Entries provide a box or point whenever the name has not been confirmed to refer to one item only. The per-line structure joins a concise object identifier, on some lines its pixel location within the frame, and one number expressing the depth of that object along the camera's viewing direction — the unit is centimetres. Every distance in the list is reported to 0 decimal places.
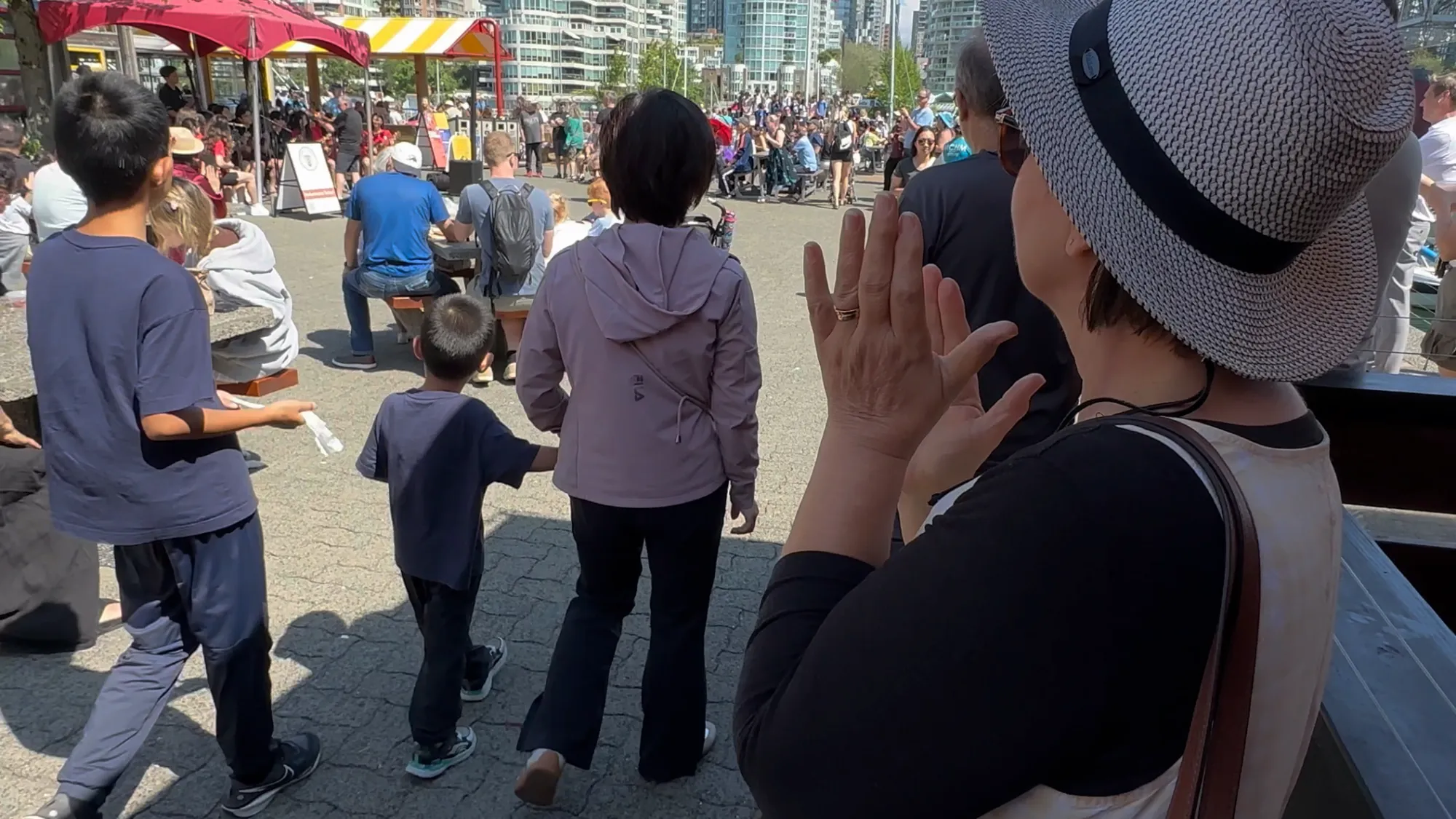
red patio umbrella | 1203
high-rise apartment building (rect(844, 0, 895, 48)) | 17838
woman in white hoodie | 520
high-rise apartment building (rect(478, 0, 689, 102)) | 14375
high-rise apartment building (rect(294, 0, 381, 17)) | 8450
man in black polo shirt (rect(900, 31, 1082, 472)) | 269
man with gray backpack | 672
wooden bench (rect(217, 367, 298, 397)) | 555
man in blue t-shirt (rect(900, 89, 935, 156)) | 1502
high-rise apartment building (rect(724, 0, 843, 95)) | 17888
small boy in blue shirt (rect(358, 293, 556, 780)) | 280
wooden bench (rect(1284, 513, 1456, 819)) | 115
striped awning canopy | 1759
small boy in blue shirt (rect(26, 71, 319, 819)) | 231
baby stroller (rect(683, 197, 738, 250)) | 725
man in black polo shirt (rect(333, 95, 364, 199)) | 1719
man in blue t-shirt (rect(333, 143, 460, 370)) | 702
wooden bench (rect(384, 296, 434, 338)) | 732
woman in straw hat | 80
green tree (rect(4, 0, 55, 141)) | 1267
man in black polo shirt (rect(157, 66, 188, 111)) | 1848
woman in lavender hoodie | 259
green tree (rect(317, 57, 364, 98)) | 7981
